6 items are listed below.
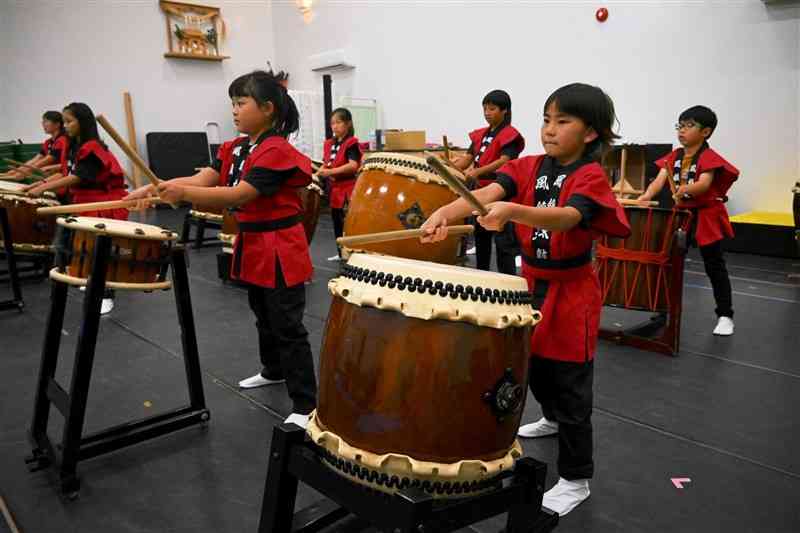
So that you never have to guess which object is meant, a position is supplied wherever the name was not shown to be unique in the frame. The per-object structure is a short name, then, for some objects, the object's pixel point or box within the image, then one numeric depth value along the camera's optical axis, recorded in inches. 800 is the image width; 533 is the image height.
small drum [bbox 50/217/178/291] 69.6
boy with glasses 123.3
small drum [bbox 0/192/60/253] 149.6
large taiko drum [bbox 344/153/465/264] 108.0
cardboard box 286.8
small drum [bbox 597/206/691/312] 113.0
